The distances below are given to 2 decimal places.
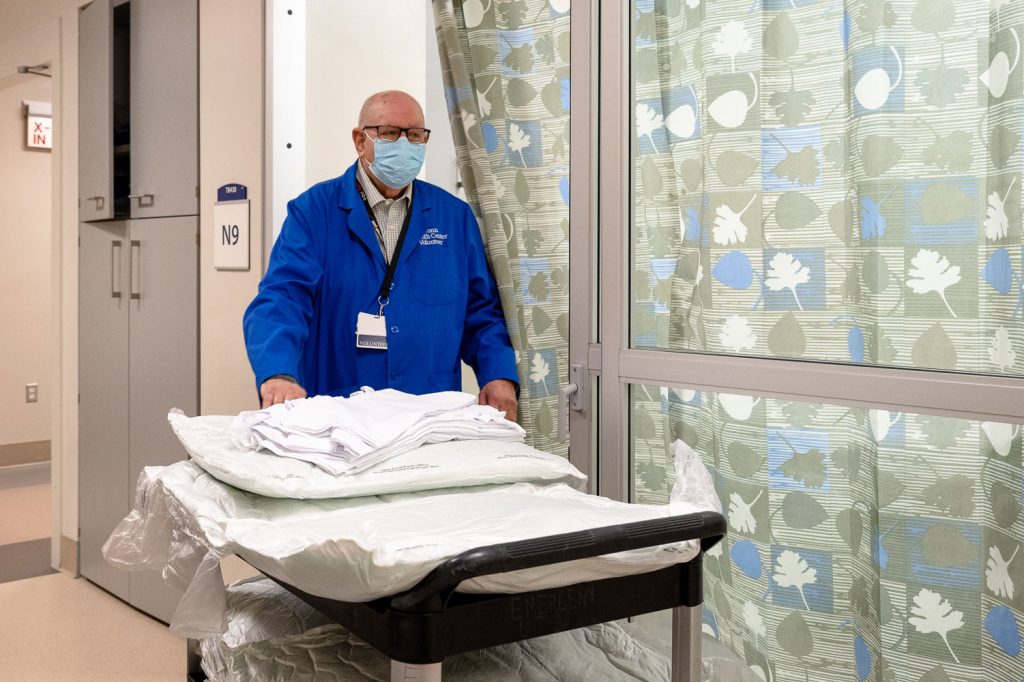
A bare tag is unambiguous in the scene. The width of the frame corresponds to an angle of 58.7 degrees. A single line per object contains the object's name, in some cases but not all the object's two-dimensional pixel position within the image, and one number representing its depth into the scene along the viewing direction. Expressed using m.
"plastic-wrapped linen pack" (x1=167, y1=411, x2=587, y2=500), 1.25
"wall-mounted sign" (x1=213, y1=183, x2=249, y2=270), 2.87
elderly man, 2.10
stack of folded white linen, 1.34
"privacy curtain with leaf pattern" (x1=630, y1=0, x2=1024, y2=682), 1.35
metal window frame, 1.85
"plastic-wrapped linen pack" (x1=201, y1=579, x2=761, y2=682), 1.13
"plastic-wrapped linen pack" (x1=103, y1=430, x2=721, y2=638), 0.89
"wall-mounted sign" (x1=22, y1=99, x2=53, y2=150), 5.71
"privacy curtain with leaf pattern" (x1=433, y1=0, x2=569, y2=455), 2.04
